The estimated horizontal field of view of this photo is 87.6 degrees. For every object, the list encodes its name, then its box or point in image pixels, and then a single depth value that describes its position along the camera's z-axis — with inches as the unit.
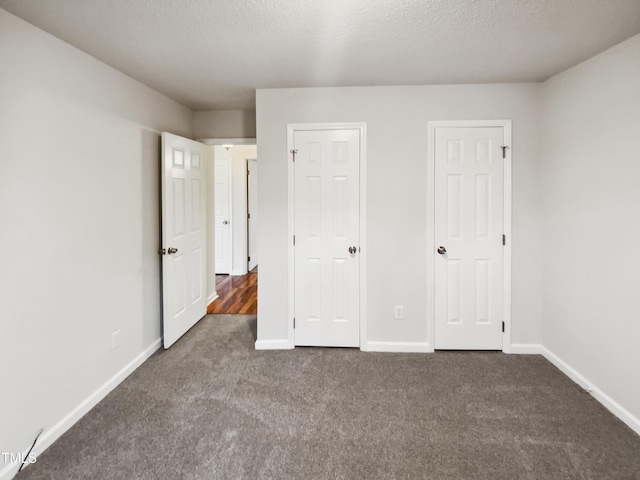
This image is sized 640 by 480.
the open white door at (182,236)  117.2
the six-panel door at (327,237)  115.0
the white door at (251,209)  243.0
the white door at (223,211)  232.1
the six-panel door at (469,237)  112.1
